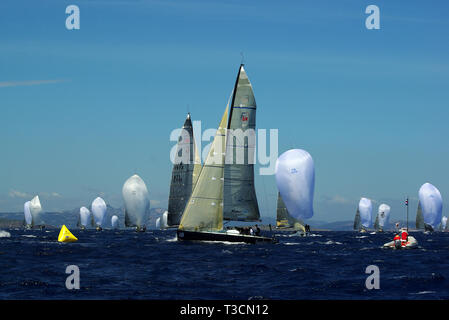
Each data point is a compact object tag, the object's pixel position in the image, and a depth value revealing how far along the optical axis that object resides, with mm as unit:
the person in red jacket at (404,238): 61434
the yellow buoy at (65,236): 77250
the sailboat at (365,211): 194125
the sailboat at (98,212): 187000
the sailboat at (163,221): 185525
